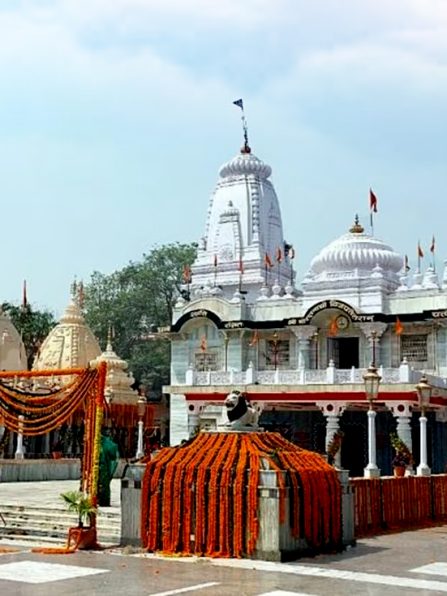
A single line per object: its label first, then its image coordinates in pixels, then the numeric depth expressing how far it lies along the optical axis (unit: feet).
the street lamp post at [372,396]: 65.31
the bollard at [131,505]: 42.24
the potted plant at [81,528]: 42.32
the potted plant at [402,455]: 69.31
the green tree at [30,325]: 168.35
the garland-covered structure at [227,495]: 39.22
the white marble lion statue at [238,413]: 42.78
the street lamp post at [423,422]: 70.13
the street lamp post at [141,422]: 96.19
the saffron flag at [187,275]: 144.06
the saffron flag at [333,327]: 111.14
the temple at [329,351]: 103.30
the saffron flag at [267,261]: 140.84
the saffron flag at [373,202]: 120.57
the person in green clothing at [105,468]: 54.80
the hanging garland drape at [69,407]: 47.85
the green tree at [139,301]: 181.57
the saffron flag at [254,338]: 118.52
